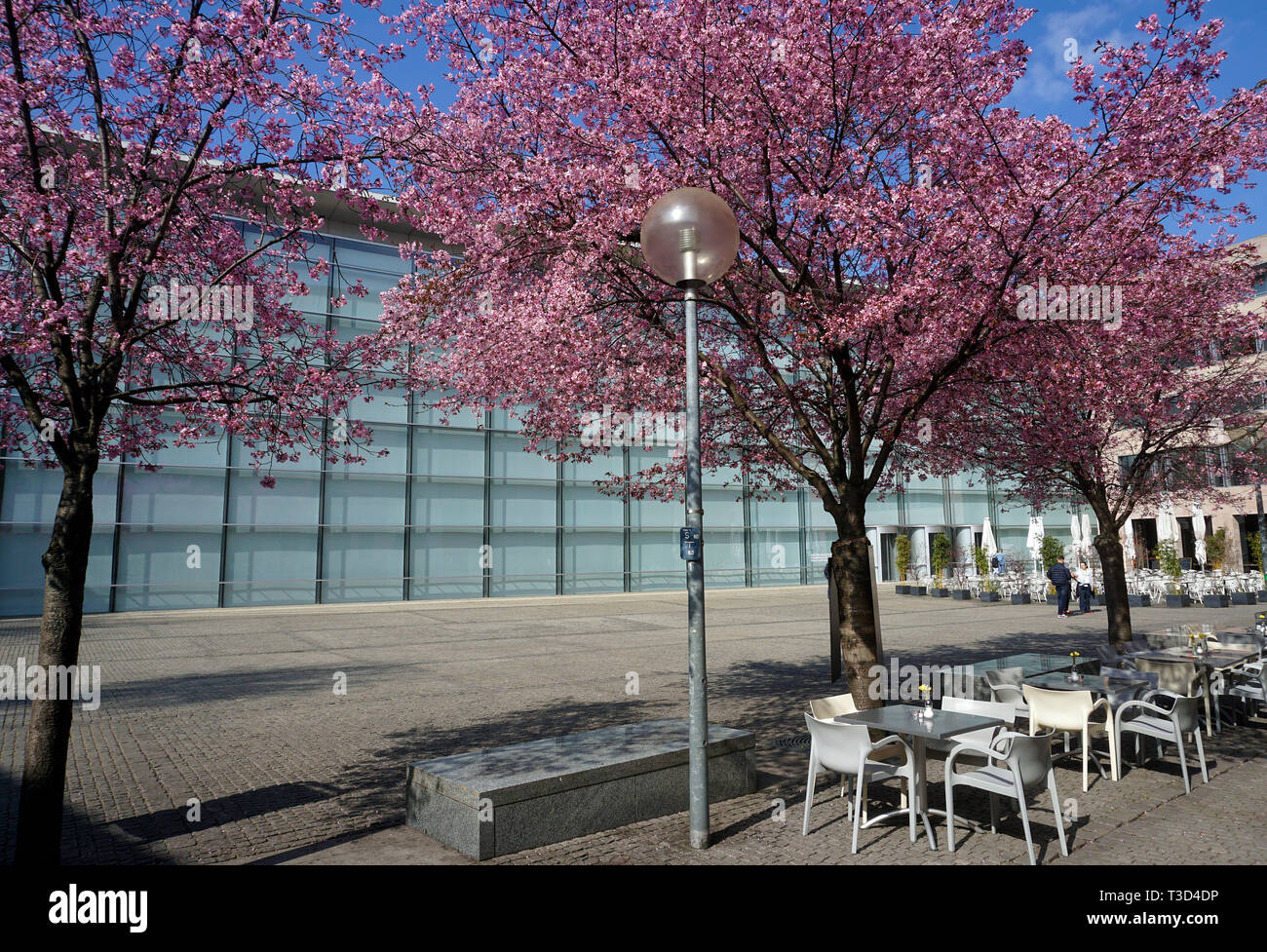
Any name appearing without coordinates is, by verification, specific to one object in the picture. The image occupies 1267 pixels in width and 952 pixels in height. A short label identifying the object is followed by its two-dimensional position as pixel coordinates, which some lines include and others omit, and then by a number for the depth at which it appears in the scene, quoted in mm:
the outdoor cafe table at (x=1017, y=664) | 8797
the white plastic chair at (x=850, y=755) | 5476
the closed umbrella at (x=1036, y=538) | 30864
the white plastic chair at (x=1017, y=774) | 5180
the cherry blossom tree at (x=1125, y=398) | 7793
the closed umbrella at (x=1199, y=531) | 30519
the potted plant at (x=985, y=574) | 29297
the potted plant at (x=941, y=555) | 33281
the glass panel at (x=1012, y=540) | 43550
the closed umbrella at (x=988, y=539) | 32531
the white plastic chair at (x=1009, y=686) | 7724
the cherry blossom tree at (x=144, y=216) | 5082
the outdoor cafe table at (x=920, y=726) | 5625
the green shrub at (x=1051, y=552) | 31362
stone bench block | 5168
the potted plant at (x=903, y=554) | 36938
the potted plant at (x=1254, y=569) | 25188
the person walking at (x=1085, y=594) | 24719
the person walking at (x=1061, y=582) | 23000
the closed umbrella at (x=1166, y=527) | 27594
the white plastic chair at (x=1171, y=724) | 6891
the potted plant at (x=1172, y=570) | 25141
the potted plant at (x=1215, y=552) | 30838
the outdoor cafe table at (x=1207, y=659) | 8805
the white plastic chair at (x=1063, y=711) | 6938
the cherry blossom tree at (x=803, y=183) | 7027
